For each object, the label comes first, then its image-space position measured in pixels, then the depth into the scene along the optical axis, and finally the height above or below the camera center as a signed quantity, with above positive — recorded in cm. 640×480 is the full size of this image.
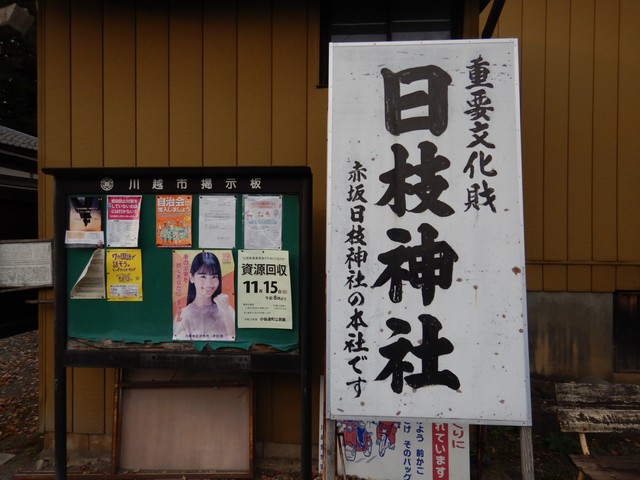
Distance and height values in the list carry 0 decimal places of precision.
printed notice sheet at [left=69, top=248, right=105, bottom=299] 336 -32
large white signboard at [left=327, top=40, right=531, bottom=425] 264 +7
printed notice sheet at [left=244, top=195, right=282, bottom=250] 332 +20
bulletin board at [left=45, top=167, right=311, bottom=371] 325 -19
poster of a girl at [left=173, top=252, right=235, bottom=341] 329 -53
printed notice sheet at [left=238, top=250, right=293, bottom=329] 328 -38
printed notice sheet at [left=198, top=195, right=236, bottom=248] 335 +22
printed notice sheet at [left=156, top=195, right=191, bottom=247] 335 +22
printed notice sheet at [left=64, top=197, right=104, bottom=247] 333 +21
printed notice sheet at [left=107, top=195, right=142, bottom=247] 334 +24
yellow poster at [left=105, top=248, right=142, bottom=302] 337 -25
